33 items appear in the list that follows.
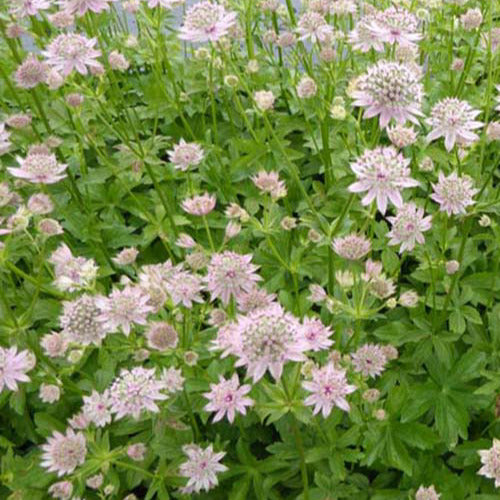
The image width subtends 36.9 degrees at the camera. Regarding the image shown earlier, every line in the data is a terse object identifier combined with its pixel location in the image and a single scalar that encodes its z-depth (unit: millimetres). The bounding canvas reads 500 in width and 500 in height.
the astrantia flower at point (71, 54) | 465
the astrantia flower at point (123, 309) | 364
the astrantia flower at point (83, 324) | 370
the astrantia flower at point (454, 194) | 412
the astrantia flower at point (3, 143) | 450
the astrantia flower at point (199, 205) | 420
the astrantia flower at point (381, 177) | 358
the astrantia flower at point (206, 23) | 452
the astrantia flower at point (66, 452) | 379
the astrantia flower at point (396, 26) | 454
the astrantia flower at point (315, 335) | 349
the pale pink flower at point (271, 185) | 438
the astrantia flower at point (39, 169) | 432
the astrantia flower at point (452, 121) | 411
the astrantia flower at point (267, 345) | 323
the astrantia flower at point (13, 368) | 373
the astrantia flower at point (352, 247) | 396
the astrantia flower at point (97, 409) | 382
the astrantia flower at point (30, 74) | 497
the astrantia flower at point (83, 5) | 462
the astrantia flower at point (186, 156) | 479
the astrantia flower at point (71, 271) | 393
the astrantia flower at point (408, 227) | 426
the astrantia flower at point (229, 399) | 364
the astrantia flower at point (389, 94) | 371
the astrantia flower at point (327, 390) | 362
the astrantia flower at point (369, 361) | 417
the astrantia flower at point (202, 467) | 397
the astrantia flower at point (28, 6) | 485
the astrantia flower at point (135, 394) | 361
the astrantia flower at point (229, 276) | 380
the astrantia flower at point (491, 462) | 378
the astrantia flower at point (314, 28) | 528
